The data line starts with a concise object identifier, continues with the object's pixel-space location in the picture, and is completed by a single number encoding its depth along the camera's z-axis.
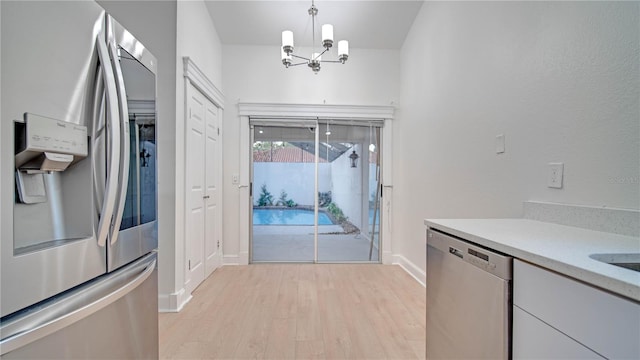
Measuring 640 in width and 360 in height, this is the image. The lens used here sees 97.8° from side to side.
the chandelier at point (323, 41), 2.46
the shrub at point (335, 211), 4.02
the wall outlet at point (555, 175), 1.42
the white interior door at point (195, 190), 2.64
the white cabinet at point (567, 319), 0.63
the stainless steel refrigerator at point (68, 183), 0.64
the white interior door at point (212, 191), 3.24
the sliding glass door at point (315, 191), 3.95
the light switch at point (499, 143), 1.88
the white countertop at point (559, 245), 0.66
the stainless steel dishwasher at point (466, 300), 0.98
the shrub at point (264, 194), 3.96
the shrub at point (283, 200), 3.97
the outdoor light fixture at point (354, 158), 4.00
